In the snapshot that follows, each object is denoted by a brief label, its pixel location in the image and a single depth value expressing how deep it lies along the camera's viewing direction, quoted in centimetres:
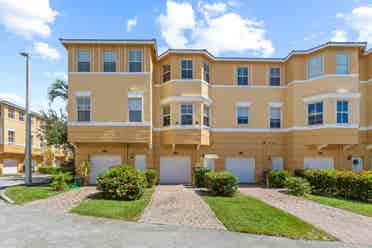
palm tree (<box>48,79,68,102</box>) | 2527
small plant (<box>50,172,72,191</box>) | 1469
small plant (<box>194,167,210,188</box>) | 1653
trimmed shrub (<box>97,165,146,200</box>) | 1181
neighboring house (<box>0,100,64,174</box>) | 3019
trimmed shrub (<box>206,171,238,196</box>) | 1314
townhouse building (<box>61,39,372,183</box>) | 1666
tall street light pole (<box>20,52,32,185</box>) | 1700
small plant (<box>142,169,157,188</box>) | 1629
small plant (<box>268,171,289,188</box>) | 1676
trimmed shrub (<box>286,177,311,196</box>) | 1391
